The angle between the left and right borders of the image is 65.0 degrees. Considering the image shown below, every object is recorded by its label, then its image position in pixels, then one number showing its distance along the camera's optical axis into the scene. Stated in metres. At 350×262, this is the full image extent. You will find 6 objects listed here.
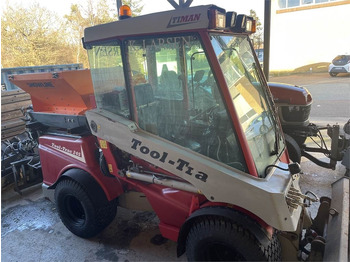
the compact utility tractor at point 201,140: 1.77
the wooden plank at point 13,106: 5.62
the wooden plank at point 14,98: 5.63
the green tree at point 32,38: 12.36
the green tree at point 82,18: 13.83
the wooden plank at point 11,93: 5.65
